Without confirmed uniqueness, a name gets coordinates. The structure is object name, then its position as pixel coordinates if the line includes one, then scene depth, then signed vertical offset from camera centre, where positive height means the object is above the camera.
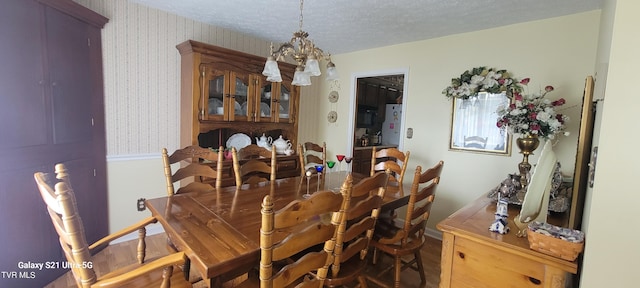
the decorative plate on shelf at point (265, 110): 3.23 +0.17
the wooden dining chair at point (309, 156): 2.64 -0.31
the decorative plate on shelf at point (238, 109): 2.98 +0.16
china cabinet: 2.66 +0.27
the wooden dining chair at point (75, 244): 0.96 -0.48
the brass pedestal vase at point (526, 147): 1.91 -0.09
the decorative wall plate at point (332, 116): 4.03 +0.16
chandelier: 1.89 +0.48
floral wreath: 2.56 +0.49
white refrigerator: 5.53 +0.10
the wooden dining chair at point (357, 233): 1.29 -0.53
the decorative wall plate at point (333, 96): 4.01 +0.46
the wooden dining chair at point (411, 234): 1.75 -0.76
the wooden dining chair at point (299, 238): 0.95 -0.45
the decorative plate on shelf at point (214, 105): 2.83 +0.18
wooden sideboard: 1.03 -0.53
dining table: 1.07 -0.51
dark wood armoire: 1.67 +0.00
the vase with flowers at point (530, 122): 1.91 +0.09
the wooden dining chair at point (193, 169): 1.89 -0.35
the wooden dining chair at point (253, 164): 2.08 -0.34
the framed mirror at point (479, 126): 2.65 +0.07
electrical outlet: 2.67 -0.85
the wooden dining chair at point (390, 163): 2.49 -0.32
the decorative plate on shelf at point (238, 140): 3.16 -0.21
